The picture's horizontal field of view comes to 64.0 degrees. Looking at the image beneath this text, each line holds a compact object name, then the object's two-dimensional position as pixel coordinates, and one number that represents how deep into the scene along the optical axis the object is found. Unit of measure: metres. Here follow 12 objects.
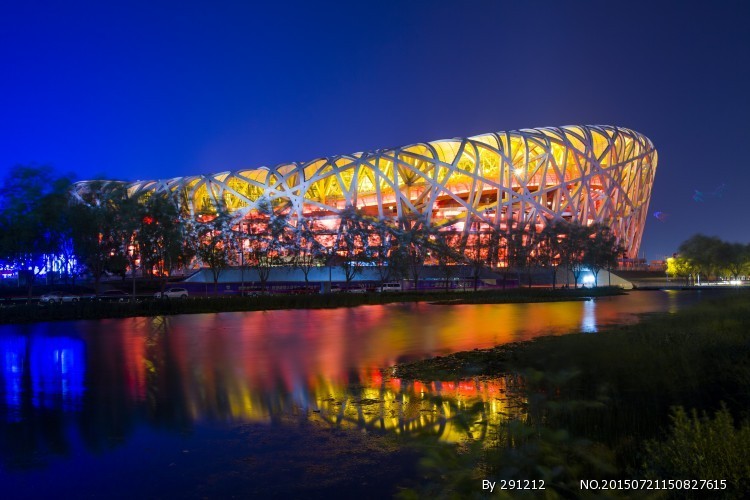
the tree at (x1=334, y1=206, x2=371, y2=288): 46.81
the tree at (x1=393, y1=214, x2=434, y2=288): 47.88
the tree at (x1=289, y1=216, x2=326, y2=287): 47.02
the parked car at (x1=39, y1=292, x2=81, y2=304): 43.33
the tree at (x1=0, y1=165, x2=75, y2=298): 35.06
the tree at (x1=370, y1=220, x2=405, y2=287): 47.12
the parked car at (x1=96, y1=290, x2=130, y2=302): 44.71
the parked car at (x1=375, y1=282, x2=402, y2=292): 53.14
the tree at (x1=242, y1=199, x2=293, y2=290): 45.01
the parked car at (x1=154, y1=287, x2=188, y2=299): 47.81
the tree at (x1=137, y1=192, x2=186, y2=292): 36.03
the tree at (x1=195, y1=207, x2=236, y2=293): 42.38
